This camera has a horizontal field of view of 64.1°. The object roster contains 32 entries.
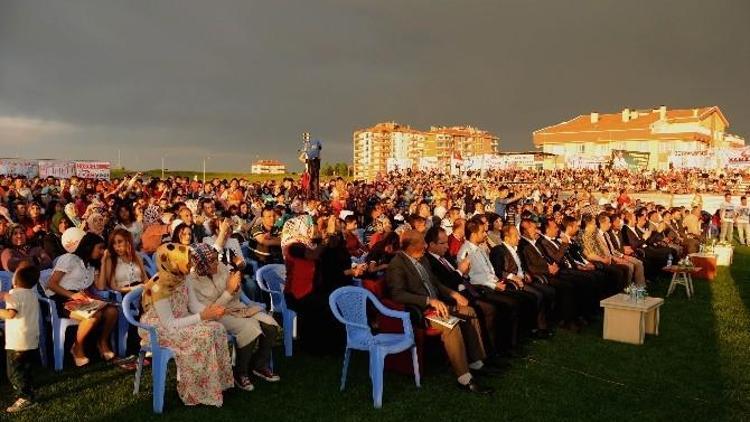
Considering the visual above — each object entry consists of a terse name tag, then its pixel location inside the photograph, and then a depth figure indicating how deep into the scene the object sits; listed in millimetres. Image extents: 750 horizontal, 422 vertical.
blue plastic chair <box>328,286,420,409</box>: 4762
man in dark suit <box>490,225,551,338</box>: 6730
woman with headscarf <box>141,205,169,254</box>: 7219
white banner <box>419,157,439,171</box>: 46938
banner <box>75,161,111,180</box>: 24436
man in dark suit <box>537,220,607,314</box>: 7746
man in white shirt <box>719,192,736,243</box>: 18594
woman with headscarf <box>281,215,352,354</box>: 5832
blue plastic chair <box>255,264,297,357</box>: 6350
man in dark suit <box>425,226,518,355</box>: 5859
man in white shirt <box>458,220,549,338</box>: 6500
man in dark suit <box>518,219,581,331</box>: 7254
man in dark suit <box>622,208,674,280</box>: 11023
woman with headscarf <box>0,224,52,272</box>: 5969
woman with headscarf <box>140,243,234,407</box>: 4281
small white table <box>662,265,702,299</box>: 9336
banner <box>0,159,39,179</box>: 22397
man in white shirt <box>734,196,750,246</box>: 18250
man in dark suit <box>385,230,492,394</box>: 4938
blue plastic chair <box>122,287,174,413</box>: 4309
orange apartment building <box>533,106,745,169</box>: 61625
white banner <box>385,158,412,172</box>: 49375
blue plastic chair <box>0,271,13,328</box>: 5539
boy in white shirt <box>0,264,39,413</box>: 4277
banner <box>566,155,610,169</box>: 39969
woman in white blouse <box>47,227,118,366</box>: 5293
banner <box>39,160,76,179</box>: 23672
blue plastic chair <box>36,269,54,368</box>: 5312
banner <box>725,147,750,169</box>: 29734
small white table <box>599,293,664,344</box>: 6570
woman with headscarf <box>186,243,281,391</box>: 4590
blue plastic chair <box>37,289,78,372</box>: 5215
